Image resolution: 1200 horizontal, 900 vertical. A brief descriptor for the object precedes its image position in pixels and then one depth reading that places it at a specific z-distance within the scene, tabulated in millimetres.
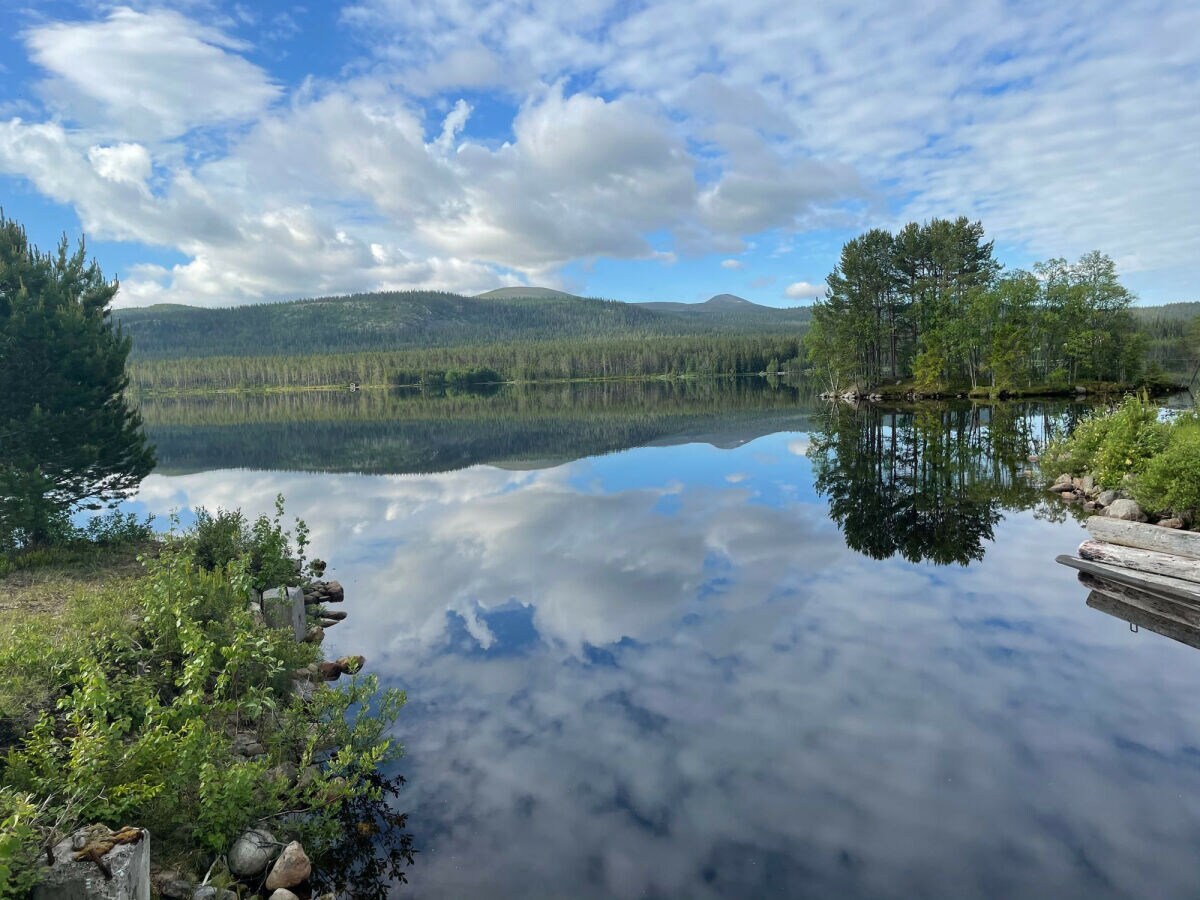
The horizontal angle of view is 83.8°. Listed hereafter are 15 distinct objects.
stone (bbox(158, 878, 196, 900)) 5570
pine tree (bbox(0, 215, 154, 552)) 15266
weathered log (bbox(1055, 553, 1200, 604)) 12098
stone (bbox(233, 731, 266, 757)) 7855
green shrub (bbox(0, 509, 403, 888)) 5953
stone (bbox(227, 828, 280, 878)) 6129
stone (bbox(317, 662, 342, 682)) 10812
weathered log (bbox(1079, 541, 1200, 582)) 12391
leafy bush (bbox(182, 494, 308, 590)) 13984
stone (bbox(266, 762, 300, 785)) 7327
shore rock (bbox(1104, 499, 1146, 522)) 16234
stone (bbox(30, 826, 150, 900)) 4590
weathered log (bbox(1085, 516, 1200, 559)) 12836
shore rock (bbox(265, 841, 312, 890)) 6004
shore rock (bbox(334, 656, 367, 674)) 10617
